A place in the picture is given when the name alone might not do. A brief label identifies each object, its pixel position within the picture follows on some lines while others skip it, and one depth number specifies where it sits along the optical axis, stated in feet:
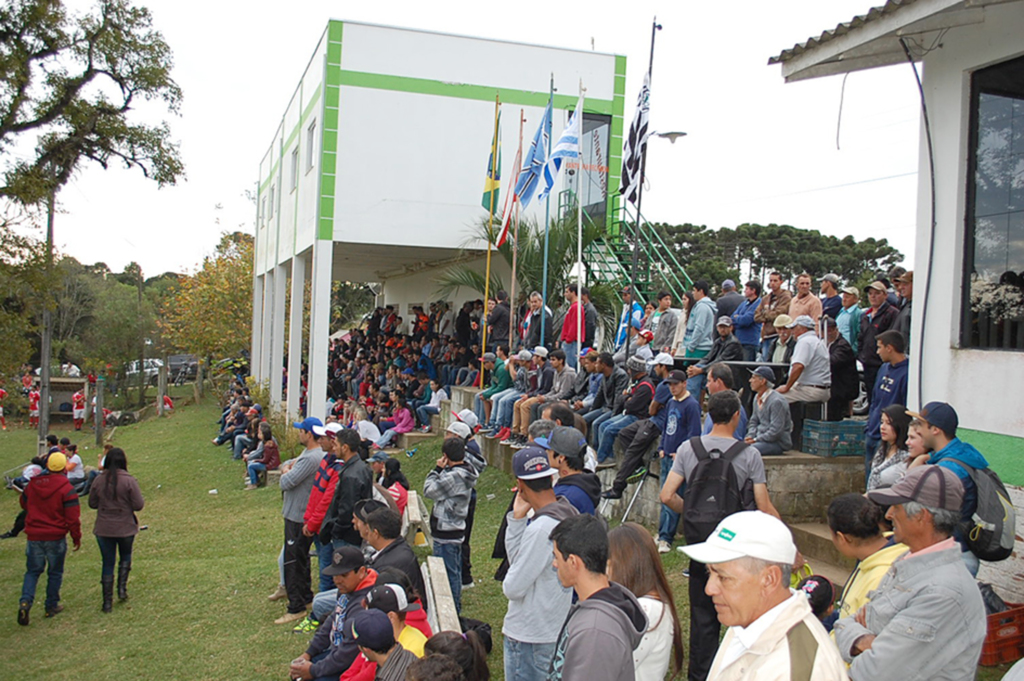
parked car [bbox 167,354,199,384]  180.24
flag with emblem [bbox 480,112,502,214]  49.65
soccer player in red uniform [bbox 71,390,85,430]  114.21
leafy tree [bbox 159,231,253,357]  124.26
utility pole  65.00
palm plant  47.70
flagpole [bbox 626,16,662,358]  32.48
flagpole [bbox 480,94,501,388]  48.99
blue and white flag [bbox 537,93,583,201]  42.06
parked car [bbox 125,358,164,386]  143.54
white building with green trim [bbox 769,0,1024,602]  19.51
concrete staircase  25.40
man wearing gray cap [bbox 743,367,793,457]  25.99
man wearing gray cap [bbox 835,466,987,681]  9.96
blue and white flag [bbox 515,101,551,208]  44.32
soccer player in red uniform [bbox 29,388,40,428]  114.83
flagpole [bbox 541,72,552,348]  44.39
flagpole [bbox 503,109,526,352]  47.58
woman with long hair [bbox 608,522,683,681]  11.29
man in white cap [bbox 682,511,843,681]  7.57
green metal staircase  51.01
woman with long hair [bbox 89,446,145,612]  29.43
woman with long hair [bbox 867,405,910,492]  19.02
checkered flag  35.32
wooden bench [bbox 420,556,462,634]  18.17
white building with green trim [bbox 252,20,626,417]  54.54
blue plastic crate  26.61
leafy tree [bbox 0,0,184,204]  40.20
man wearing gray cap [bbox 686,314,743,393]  31.37
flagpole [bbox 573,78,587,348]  39.90
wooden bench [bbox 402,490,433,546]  28.79
